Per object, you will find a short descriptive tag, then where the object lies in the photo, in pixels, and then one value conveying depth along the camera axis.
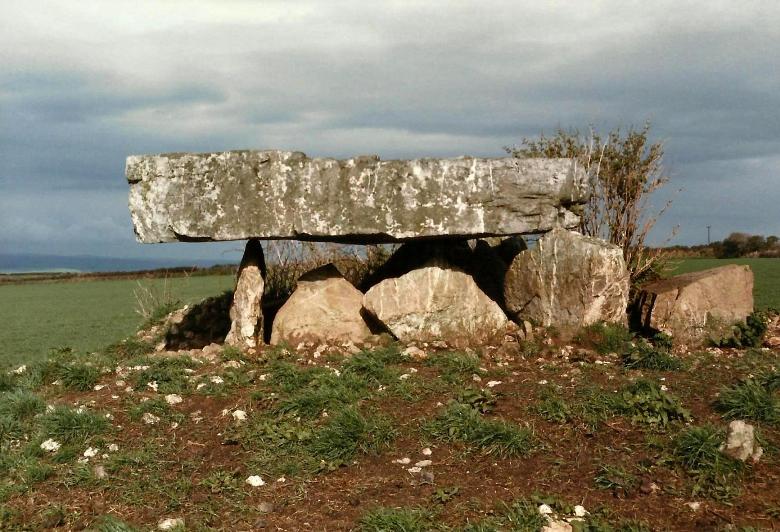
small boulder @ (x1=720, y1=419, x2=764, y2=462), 6.98
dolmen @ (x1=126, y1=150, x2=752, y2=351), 10.88
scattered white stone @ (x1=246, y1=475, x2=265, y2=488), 7.27
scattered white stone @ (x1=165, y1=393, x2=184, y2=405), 9.20
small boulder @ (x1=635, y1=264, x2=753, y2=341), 11.20
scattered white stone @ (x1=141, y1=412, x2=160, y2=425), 8.73
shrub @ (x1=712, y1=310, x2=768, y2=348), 11.05
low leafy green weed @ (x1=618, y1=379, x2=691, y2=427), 7.80
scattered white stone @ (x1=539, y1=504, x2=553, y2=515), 6.42
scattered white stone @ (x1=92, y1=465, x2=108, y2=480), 7.60
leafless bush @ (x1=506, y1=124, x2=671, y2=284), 13.22
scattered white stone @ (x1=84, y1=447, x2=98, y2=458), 8.10
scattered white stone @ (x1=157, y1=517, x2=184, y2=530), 6.64
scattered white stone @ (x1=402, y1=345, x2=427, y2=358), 10.33
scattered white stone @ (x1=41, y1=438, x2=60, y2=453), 8.33
